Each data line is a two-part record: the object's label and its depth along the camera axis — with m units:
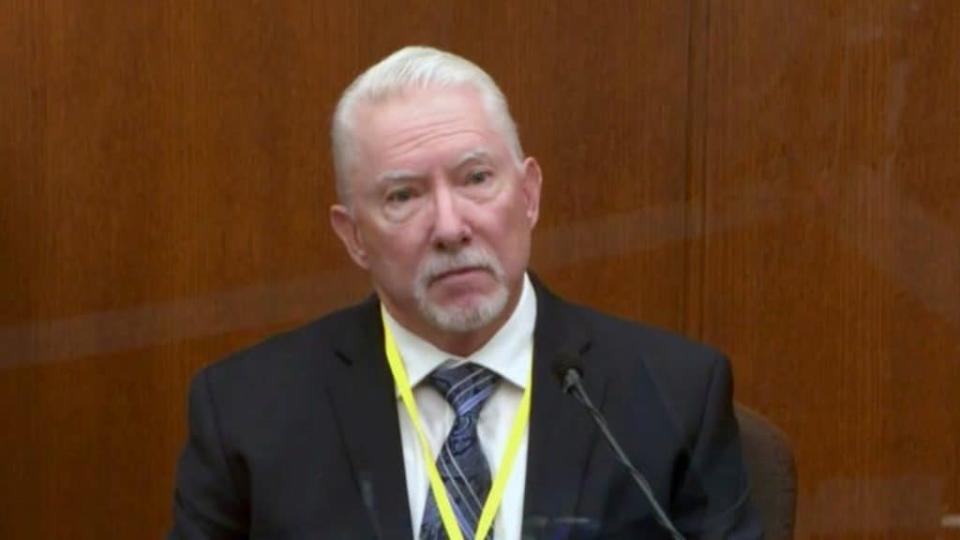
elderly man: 5.82
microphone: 4.78
